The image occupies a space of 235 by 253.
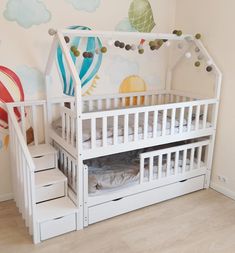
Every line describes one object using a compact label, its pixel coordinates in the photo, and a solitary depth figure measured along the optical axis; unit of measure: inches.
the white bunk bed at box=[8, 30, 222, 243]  90.9
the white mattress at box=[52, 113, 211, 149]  93.4
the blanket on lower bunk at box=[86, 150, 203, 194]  97.3
